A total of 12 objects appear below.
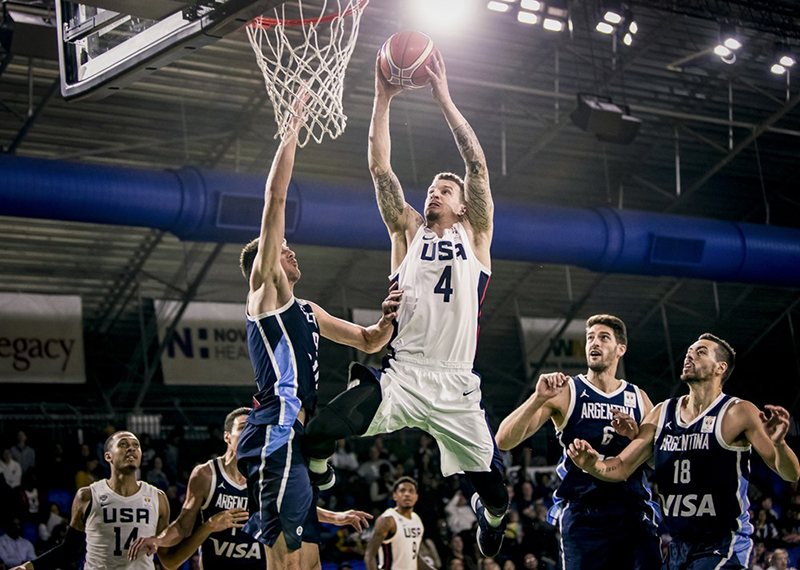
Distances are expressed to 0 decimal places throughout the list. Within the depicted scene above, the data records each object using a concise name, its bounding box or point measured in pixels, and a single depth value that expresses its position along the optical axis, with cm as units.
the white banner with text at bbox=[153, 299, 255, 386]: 1880
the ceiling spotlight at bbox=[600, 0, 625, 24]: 1544
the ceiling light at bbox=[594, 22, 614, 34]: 1573
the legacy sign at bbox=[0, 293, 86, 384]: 1750
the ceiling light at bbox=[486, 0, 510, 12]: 1495
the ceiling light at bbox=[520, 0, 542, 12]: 1528
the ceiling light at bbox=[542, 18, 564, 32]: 1552
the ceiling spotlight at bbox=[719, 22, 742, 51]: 1595
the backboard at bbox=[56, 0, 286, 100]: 623
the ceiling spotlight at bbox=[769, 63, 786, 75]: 1714
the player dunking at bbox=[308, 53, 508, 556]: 597
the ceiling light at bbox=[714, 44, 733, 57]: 1640
